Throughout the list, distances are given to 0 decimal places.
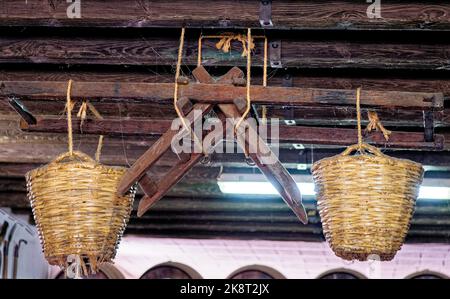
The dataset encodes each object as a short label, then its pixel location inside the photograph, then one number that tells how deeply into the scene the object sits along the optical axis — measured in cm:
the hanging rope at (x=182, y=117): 327
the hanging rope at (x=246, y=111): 325
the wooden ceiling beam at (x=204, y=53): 412
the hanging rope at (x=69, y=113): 335
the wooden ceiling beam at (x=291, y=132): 364
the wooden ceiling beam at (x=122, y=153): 597
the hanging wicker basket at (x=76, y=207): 330
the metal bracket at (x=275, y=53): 412
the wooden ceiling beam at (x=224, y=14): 366
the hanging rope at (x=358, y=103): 327
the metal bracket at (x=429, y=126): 362
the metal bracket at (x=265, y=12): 371
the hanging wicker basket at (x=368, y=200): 322
